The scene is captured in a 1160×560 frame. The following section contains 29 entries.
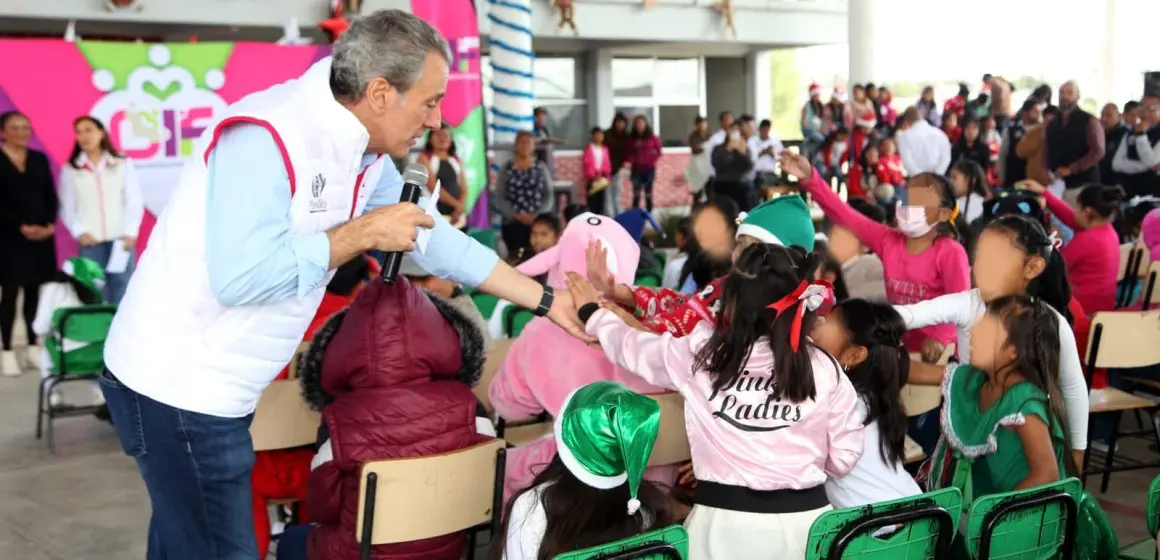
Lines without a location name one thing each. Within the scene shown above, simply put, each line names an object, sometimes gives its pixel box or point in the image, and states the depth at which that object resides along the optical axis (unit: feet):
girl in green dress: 9.30
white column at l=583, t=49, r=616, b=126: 60.80
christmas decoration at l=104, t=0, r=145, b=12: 40.83
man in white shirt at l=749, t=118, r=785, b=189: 46.75
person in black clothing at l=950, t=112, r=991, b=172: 37.32
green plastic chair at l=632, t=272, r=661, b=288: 20.13
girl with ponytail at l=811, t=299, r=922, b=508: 9.38
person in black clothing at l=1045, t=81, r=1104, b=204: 30.83
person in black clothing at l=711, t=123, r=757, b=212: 42.24
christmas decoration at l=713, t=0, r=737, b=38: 58.80
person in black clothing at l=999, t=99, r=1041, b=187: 33.45
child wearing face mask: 13.89
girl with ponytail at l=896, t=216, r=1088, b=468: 10.24
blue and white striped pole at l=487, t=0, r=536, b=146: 39.40
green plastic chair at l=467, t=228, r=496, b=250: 27.89
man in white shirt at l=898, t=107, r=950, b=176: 37.45
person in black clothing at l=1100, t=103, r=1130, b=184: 32.94
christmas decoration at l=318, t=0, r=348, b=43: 30.12
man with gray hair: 6.02
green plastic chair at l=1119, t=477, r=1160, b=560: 7.41
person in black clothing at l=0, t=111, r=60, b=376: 21.29
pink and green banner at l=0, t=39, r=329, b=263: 25.22
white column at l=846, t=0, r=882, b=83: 58.23
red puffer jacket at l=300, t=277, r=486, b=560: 8.33
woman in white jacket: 22.04
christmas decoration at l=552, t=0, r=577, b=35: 51.51
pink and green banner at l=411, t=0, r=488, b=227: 31.50
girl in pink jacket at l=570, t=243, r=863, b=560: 8.18
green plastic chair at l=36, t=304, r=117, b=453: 16.53
